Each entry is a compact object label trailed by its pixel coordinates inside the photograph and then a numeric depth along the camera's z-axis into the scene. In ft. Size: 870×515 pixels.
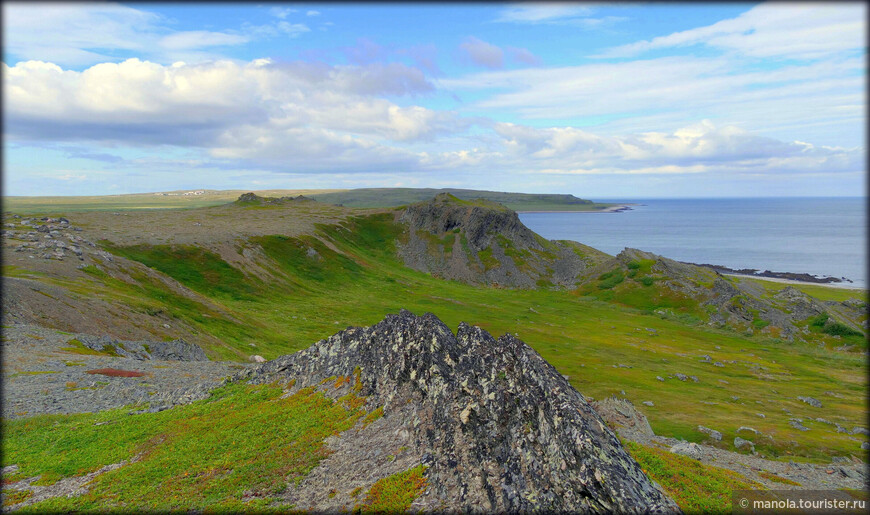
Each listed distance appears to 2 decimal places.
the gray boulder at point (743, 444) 153.58
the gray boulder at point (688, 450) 118.51
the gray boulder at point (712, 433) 159.74
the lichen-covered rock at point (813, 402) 212.64
